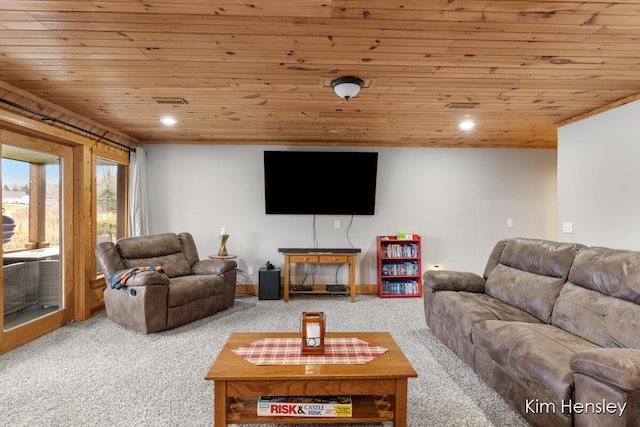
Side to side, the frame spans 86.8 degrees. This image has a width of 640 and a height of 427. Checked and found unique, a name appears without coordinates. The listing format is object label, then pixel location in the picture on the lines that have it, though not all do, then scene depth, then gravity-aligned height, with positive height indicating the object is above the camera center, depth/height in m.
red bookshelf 4.98 -0.82
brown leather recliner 3.36 -0.76
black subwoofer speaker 4.70 -0.99
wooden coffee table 1.67 -0.86
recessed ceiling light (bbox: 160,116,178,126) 3.82 +1.08
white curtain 4.71 +0.26
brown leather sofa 1.47 -0.76
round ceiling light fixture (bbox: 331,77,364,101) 2.63 +1.00
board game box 1.69 -0.98
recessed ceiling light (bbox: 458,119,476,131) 3.93 +1.05
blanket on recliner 3.45 -0.64
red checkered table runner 1.84 -0.81
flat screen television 4.89 +0.45
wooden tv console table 4.64 -0.64
